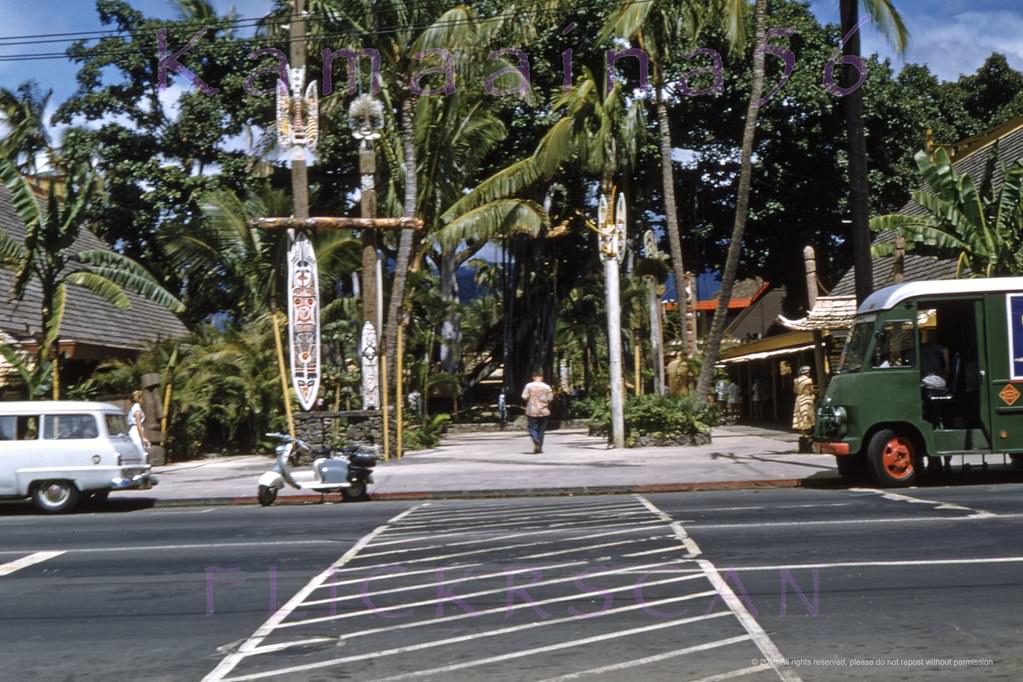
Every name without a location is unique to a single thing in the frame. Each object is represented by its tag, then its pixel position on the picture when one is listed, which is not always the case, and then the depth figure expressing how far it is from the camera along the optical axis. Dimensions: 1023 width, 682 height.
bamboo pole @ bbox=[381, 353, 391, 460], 23.02
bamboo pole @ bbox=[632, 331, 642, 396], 28.09
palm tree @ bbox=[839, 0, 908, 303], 18.61
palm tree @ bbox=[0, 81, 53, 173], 38.16
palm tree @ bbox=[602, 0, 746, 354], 24.48
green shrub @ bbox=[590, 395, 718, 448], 24.83
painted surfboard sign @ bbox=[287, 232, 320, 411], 22.61
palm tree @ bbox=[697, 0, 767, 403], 24.14
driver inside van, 16.02
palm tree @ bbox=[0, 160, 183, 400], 21.62
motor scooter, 16.67
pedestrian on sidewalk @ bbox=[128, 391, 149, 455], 20.48
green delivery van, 15.93
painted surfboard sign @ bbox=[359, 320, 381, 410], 23.31
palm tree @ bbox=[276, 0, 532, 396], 24.22
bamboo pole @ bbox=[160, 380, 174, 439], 25.22
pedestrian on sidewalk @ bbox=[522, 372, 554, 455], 24.12
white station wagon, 16.48
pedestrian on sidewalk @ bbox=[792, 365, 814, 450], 21.78
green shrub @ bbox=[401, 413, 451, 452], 26.70
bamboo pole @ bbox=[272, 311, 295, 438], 22.31
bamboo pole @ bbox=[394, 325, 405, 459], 23.17
